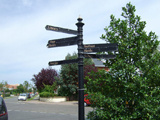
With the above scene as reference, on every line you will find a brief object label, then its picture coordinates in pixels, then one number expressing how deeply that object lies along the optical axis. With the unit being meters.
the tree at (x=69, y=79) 29.84
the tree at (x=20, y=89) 108.75
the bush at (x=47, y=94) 30.50
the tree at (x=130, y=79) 4.08
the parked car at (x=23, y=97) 36.38
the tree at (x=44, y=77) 34.72
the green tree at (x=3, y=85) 81.62
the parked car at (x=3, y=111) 5.60
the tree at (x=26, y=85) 83.22
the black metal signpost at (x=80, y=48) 3.77
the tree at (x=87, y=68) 27.28
